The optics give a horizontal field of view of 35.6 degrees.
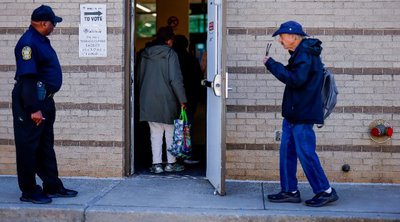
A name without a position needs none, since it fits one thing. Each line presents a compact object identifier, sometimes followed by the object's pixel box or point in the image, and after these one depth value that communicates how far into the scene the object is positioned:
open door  6.75
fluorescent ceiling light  15.76
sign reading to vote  7.87
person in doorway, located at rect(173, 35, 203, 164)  9.23
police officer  6.33
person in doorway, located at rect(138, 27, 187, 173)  8.34
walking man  6.33
